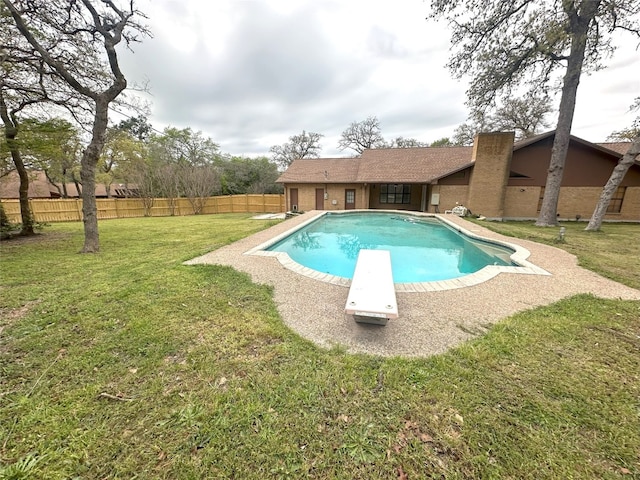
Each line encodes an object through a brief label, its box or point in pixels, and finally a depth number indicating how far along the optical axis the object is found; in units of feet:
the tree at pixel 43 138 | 24.89
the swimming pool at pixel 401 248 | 22.49
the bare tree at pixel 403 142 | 108.88
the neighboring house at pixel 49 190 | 79.41
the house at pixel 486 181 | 45.19
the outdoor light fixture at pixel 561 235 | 25.96
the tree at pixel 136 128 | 100.32
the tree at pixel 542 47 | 31.86
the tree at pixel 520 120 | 72.58
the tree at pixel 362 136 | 99.74
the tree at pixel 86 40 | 20.85
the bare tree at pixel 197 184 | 67.10
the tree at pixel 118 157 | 70.28
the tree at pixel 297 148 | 107.65
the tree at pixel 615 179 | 33.01
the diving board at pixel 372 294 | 9.73
